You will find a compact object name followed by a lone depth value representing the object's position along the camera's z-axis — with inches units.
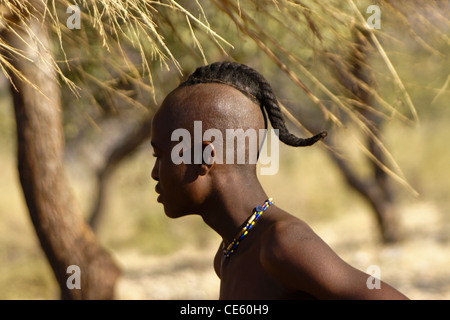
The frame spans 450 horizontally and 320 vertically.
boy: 126.2
